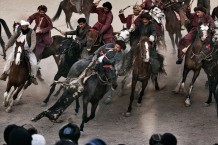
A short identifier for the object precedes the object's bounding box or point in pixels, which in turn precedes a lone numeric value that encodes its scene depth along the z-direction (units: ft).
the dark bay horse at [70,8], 56.35
